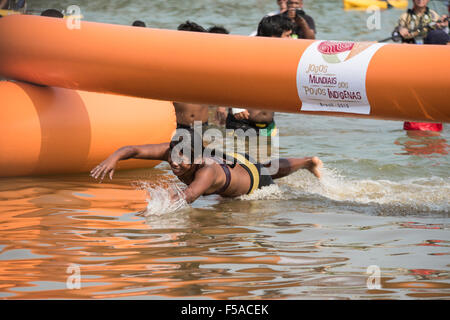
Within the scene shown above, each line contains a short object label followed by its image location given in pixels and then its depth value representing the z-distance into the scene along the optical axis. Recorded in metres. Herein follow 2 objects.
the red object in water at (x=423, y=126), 15.79
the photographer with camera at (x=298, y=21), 16.25
